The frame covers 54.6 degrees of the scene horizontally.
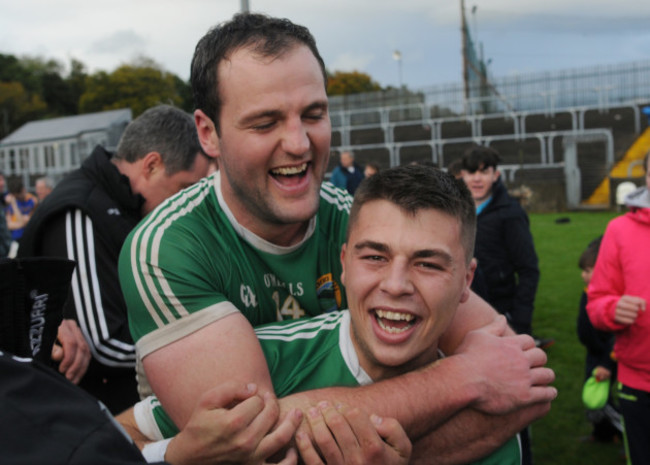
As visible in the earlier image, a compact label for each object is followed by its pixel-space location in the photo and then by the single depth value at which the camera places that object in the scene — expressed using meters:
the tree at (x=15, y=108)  68.12
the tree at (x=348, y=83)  67.62
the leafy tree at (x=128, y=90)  61.38
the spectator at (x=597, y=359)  5.19
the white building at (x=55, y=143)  32.06
